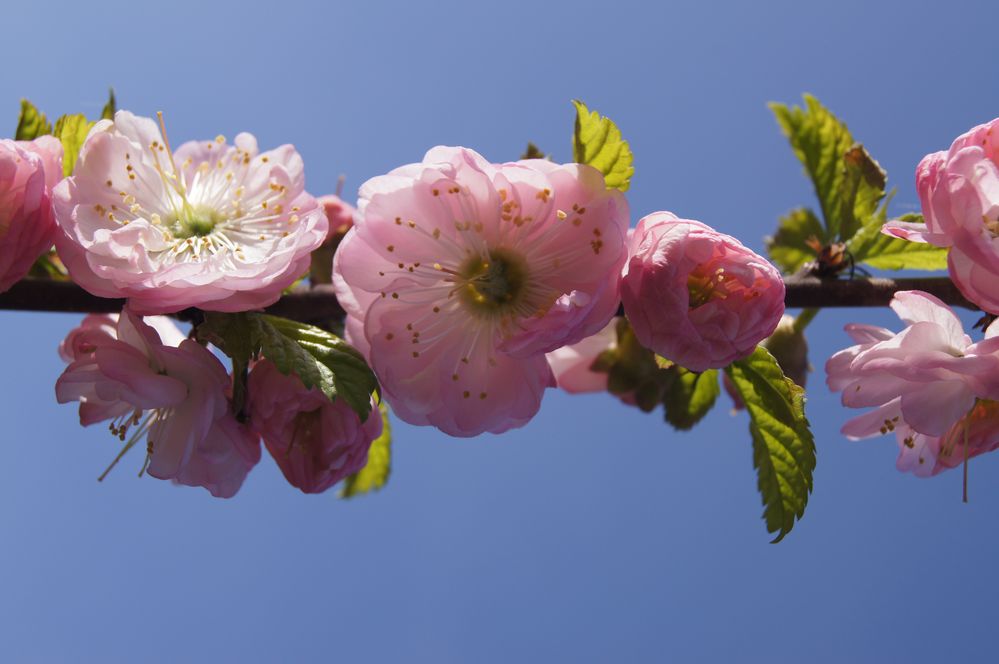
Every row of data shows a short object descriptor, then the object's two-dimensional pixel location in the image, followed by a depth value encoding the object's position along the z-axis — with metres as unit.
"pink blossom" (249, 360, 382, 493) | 0.41
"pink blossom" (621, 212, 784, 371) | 0.39
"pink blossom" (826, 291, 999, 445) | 0.40
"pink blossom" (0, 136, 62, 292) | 0.40
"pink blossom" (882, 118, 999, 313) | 0.40
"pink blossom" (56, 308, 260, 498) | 0.40
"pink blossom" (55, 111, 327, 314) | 0.40
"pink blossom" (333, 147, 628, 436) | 0.40
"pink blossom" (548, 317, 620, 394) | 0.46
